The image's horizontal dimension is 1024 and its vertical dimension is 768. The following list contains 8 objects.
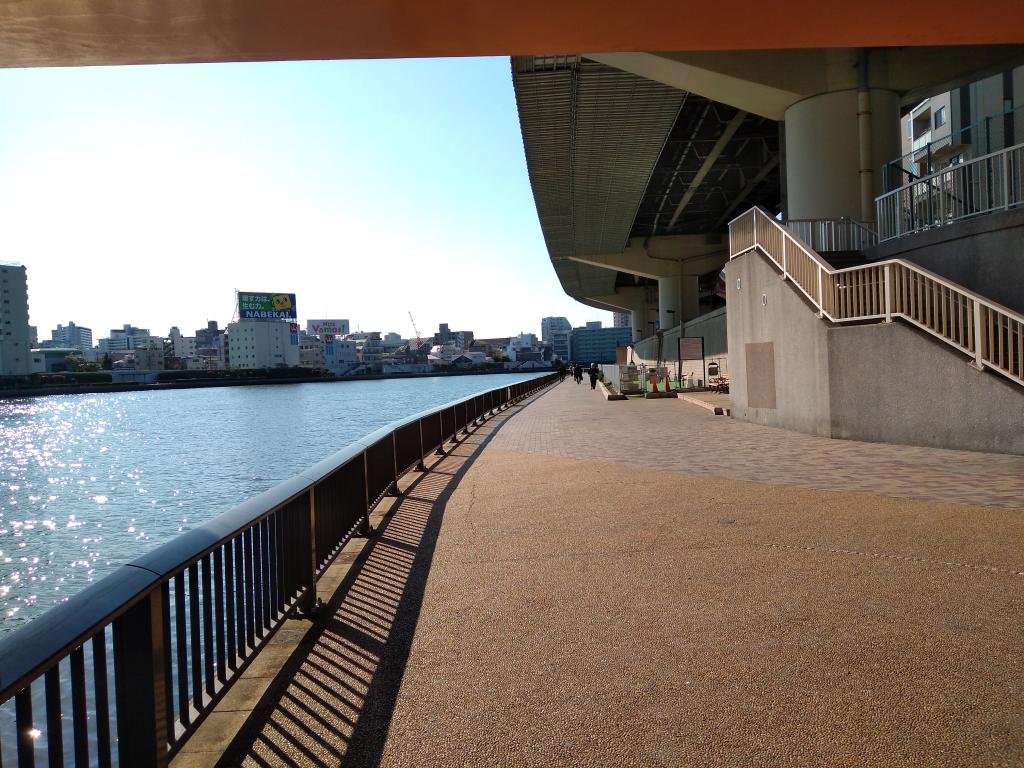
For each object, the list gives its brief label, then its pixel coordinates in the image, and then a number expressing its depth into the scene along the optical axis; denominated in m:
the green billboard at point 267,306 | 166.25
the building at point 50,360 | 145.00
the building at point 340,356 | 185.62
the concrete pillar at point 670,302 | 56.41
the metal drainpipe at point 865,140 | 18.22
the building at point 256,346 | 163.12
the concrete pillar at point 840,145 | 18.45
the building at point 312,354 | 175.62
